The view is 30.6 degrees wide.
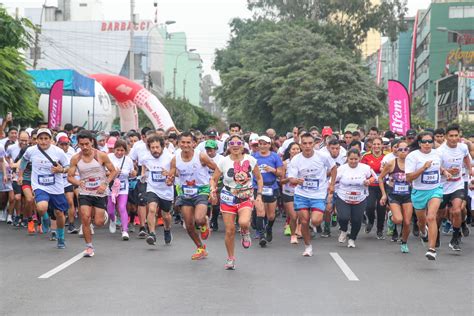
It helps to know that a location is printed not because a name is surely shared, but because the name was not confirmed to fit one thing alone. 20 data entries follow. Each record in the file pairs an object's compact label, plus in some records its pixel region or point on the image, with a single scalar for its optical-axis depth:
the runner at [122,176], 15.01
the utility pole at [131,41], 41.43
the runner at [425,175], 12.18
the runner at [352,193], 14.04
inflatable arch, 38.28
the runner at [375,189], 15.45
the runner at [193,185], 12.05
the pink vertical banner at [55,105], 28.83
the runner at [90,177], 12.39
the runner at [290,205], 14.49
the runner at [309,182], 12.85
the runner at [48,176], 13.43
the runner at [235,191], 11.14
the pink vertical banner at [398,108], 25.19
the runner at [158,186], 13.42
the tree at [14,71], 22.55
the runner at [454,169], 12.91
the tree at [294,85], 43.59
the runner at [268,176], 14.13
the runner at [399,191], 13.36
